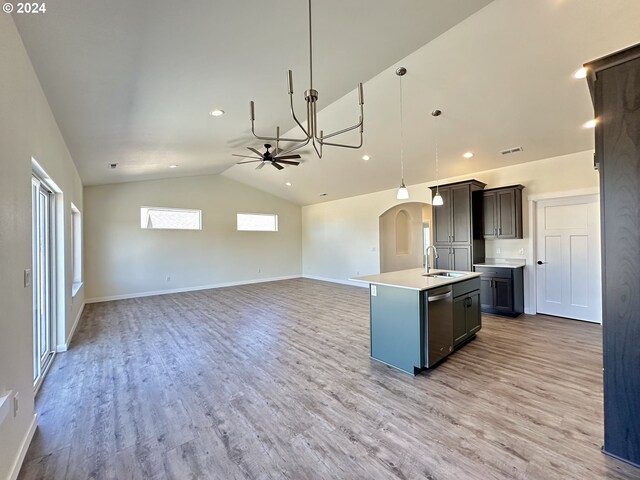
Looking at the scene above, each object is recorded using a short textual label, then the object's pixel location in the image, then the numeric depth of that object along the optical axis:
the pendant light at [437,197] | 3.75
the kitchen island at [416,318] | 2.75
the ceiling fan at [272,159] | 4.83
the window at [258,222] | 8.97
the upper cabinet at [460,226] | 5.09
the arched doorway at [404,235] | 8.11
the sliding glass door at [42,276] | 2.80
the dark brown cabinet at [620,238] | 1.65
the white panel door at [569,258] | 4.36
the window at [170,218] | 7.16
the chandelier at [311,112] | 1.97
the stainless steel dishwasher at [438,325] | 2.76
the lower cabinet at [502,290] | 4.75
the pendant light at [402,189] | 3.22
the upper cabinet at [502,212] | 4.88
